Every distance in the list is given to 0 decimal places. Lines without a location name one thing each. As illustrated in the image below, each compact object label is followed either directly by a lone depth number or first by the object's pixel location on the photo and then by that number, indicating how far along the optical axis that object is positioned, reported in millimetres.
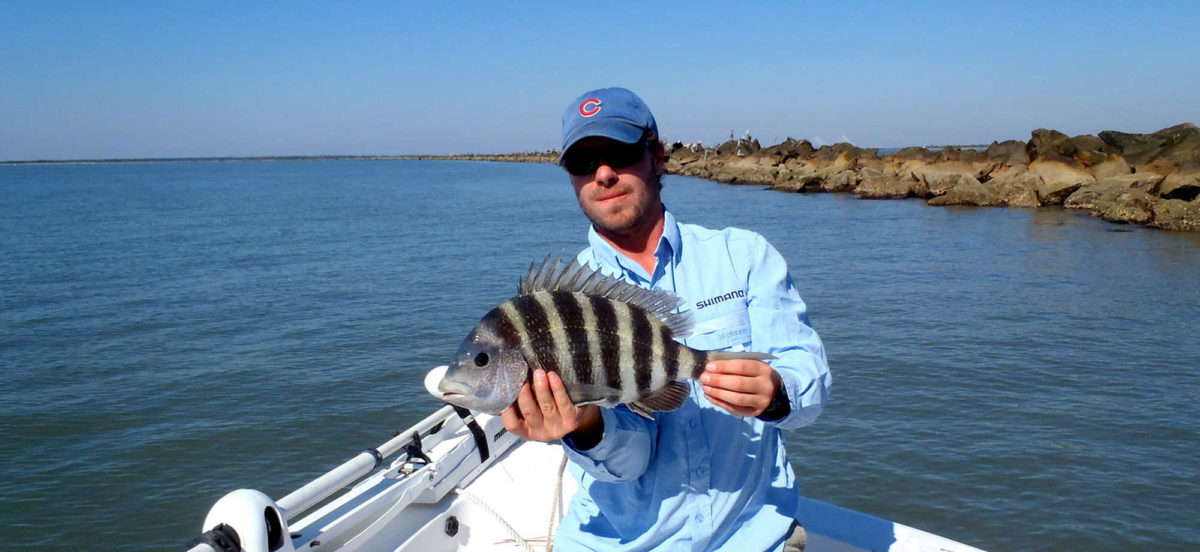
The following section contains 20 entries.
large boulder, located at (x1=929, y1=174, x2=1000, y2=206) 33625
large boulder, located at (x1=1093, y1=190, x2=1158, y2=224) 25489
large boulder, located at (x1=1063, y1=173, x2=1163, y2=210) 27547
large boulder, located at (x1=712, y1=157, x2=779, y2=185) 55219
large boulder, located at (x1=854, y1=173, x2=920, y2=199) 39562
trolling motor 2773
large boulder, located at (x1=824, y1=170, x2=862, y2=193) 44531
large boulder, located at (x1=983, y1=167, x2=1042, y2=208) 32812
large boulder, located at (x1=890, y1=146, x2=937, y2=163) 44272
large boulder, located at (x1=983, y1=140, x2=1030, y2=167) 37000
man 2336
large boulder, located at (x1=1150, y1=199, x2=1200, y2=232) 23734
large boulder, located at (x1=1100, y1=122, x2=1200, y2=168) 28094
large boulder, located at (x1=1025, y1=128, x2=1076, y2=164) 34562
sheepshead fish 2117
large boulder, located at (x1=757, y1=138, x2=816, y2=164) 59250
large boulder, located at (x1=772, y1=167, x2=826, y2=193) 45719
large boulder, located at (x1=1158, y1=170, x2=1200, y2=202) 25031
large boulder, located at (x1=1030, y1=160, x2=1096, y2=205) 32250
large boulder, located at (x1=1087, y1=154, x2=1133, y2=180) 31594
